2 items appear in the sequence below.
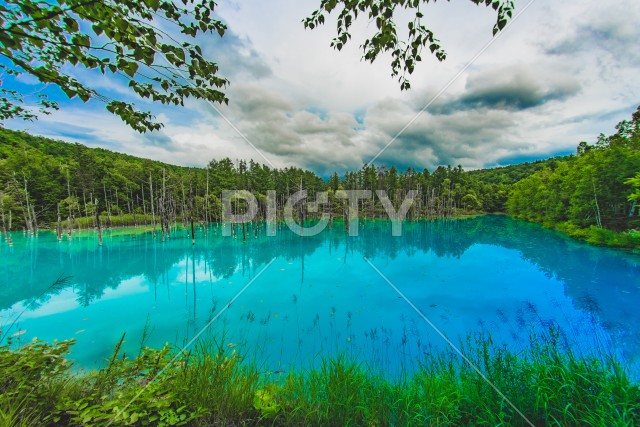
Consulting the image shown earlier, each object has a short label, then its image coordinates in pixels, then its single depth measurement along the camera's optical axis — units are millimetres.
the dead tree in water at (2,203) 29669
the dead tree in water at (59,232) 27883
